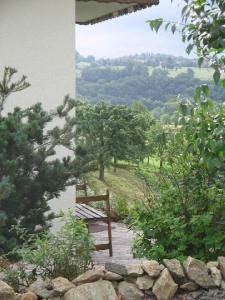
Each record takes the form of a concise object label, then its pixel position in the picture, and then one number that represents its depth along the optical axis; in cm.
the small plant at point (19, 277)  650
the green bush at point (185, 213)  735
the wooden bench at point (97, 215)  1031
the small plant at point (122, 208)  1560
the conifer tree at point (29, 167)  823
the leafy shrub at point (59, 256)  662
